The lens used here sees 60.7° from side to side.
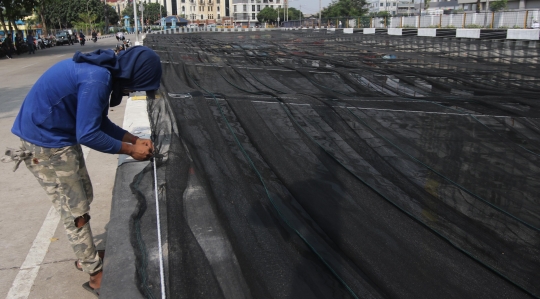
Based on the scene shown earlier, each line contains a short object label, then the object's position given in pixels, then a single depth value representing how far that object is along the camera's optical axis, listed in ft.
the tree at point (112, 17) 357.41
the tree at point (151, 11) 411.79
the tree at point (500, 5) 170.07
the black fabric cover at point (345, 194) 8.89
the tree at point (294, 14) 444.96
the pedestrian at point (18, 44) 108.01
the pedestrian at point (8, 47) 97.25
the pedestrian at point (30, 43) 105.19
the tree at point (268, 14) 416.26
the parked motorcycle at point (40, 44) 132.82
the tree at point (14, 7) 100.42
